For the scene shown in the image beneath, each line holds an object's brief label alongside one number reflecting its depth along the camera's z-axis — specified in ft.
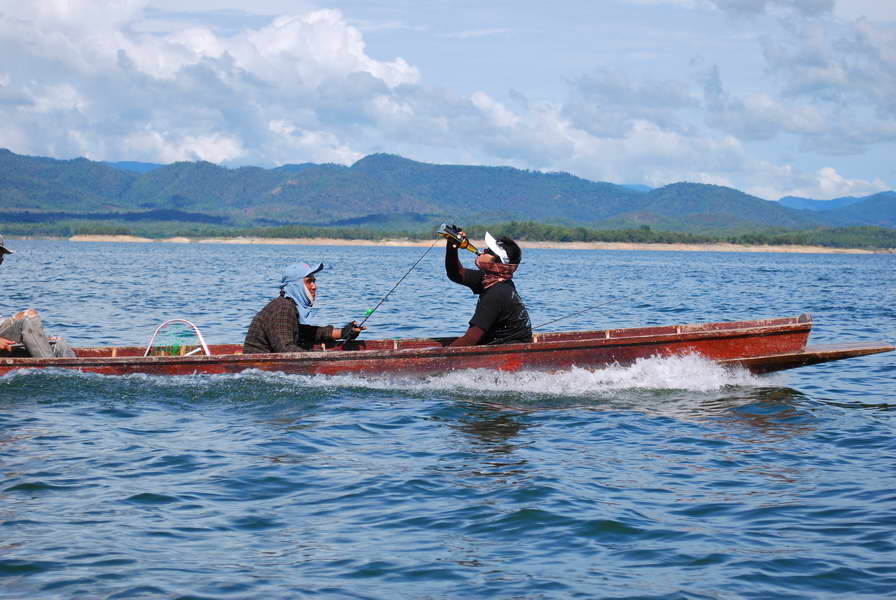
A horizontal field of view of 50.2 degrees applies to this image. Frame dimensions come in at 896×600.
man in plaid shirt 43.70
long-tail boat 44.11
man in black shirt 43.01
